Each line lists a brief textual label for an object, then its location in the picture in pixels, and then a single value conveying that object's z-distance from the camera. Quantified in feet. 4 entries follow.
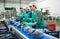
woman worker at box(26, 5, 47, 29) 6.43
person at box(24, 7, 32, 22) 10.13
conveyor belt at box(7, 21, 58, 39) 3.34
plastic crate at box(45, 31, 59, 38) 4.07
